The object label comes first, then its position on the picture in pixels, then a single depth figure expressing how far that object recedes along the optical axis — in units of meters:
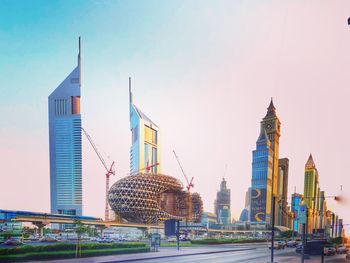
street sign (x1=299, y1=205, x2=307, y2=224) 10.20
